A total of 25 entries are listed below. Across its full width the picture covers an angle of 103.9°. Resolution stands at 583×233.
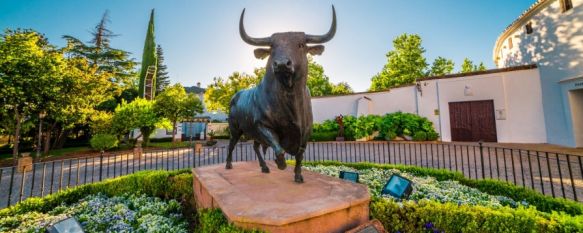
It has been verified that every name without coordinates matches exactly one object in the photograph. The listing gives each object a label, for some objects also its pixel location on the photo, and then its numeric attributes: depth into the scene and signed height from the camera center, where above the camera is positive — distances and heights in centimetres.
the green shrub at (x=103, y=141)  1455 -61
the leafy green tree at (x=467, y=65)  4053 +1036
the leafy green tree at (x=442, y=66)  3023 +772
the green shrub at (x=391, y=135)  1605 -70
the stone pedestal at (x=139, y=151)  1106 -97
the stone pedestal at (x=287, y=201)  186 -72
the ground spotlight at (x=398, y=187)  351 -98
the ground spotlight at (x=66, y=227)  200 -84
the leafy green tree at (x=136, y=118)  1594 +92
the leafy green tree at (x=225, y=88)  3036 +553
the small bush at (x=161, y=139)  2550 -103
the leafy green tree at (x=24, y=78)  1029 +265
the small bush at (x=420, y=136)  1499 -76
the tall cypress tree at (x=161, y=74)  4385 +1105
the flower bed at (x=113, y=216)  317 -131
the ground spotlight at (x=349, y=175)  388 -86
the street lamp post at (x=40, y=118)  1250 +83
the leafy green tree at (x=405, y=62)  2761 +775
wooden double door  1411 +15
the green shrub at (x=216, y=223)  190 -88
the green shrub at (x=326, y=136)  1703 -71
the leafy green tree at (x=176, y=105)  1942 +215
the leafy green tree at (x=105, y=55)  2812 +964
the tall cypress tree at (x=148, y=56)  2841 +967
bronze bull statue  222 +35
